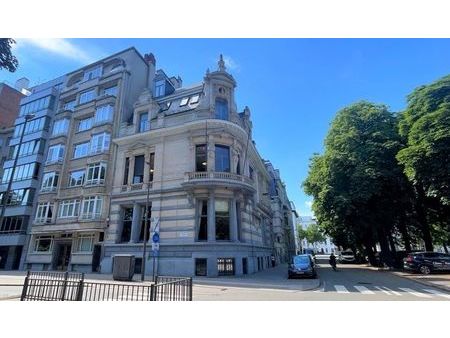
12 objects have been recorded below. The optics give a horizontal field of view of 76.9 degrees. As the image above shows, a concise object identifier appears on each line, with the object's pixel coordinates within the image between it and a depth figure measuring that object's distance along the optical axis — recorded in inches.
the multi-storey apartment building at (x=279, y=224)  1870.2
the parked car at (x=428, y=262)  863.0
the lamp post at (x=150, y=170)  986.2
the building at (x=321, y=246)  4972.9
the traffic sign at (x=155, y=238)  634.2
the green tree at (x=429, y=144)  765.3
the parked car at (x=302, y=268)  787.9
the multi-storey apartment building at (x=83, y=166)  1043.9
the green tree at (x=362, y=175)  938.1
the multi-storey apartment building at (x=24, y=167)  1221.7
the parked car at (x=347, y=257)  1729.0
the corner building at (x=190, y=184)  860.6
